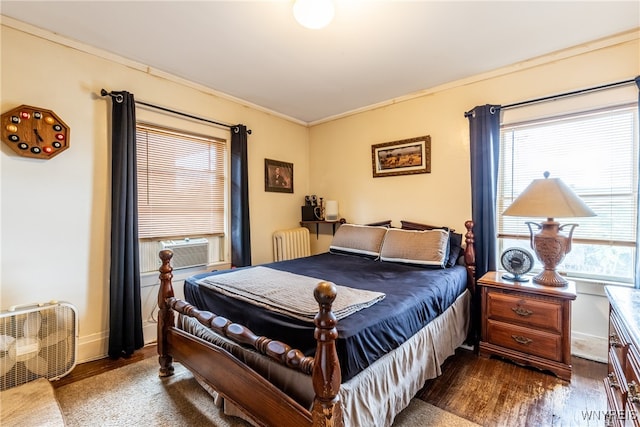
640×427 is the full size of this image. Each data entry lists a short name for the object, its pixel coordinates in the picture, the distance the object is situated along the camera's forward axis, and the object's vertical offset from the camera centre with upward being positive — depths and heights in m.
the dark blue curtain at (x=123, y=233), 2.27 -0.14
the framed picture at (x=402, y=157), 3.09 +0.66
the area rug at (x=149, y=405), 1.59 -1.17
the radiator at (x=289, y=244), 3.65 -0.40
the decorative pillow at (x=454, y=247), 2.59 -0.34
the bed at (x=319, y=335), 1.15 -0.61
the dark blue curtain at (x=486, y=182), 2.56 +0.27
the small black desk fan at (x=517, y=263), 2.22 -0.41
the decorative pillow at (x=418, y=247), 2.52 -0.33
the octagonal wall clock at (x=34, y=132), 1.91 +0.60
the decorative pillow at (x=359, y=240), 2.95 -0.29
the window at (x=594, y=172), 2.14 +0.33
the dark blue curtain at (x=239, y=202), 3.13 +0.14
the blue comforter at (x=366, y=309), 1.25 -0.53
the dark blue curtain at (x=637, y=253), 1.99 -0.30
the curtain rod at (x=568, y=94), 2.10 +0.96
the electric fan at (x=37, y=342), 1.76 -0.84
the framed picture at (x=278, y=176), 3.64 +0.51
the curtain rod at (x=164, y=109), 2.29 +1.00
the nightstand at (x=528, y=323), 1.95 -0.83
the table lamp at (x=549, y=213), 1.87 -0.01
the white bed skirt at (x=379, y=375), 1.19 -0.81
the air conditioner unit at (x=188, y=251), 2.74 -0.37
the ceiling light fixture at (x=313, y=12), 1.62 +1.20
